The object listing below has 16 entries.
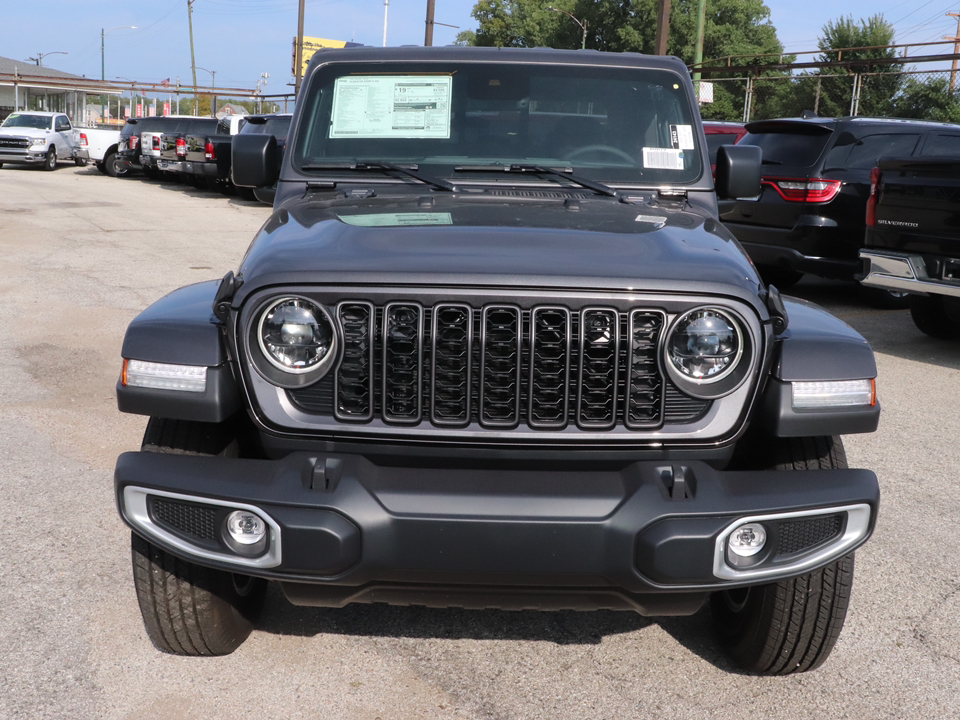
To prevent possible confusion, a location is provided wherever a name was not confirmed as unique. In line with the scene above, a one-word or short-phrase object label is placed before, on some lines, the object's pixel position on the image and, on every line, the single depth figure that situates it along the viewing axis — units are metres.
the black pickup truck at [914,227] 7.25
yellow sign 60.81
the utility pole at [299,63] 39.48
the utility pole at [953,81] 22.36
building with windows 41.19
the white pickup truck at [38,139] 28.19
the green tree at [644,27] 58.12
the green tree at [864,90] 22.78
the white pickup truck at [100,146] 27.98
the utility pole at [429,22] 34.61
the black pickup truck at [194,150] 21.53
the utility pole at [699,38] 26.95
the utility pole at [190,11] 73.06
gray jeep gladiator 2.39
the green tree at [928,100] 22.48
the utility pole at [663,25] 21.67
